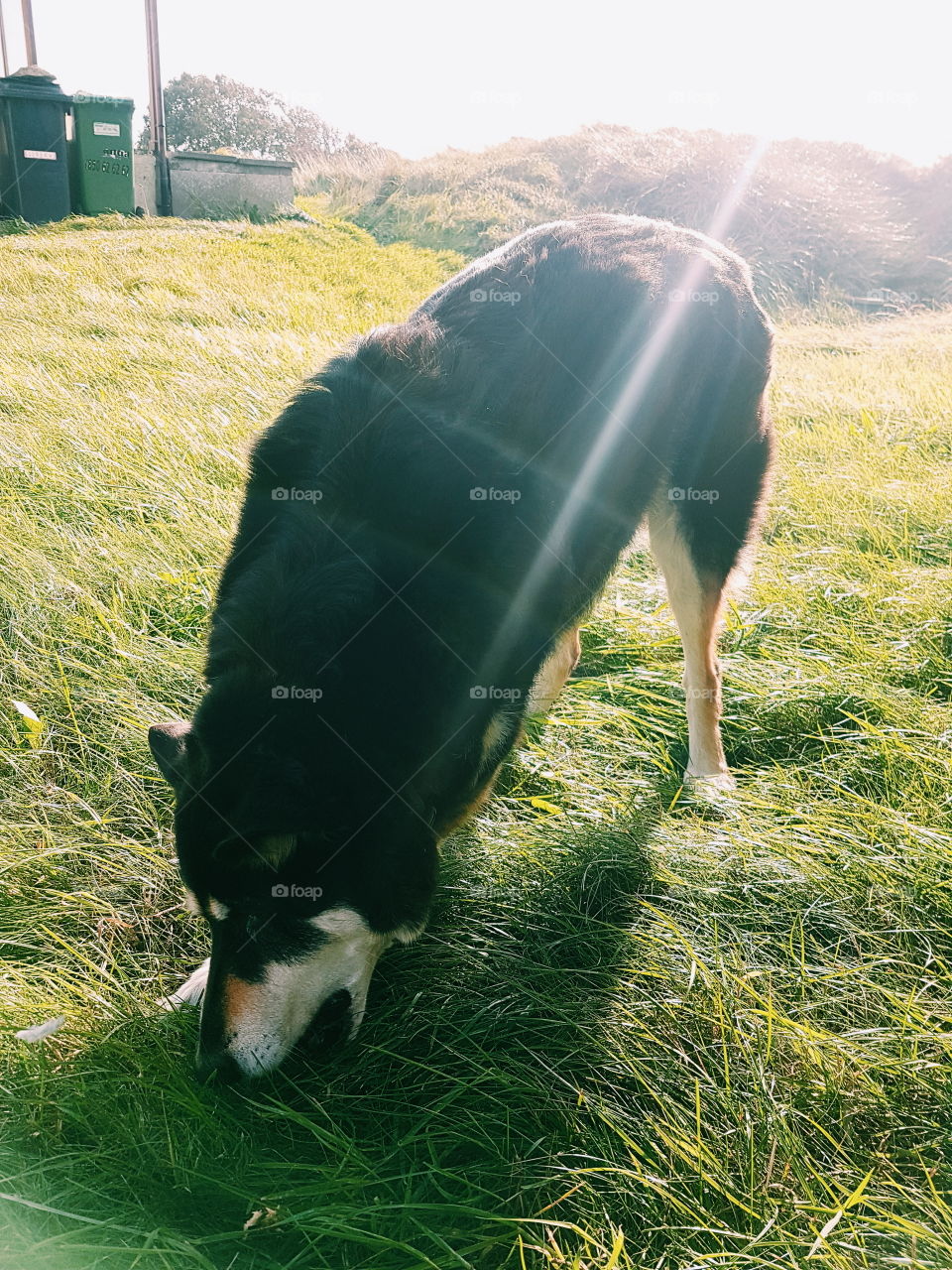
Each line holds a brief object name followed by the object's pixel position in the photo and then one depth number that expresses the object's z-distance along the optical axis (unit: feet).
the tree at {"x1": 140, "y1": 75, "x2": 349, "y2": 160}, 153.28
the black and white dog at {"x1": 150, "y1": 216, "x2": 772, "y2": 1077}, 5.81
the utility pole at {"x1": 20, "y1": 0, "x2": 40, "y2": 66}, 49.39
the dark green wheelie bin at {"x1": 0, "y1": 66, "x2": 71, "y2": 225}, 40.45
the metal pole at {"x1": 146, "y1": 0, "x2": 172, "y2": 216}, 47.16
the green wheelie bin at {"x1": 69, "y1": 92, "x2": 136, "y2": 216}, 42.57
